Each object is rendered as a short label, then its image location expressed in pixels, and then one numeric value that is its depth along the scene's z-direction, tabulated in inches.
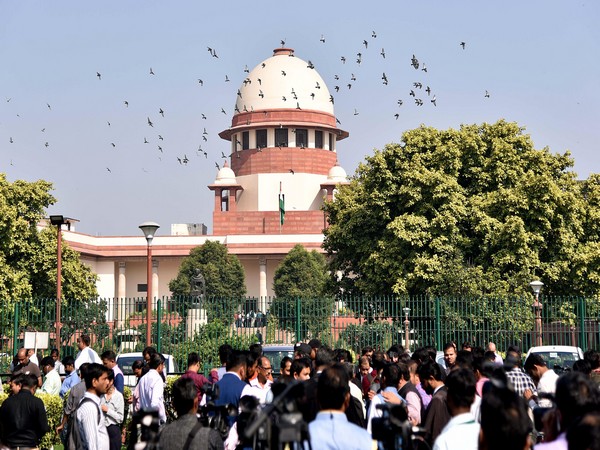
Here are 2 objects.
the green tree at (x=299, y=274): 2410.2
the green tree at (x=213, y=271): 2448.3
